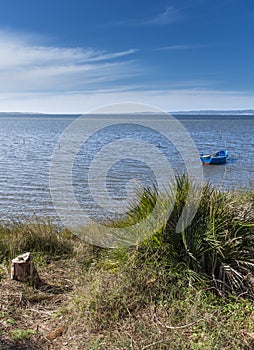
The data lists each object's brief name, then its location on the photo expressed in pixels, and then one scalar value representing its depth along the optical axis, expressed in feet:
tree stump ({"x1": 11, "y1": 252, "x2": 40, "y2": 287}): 15.51
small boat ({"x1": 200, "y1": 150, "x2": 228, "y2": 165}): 86.48
